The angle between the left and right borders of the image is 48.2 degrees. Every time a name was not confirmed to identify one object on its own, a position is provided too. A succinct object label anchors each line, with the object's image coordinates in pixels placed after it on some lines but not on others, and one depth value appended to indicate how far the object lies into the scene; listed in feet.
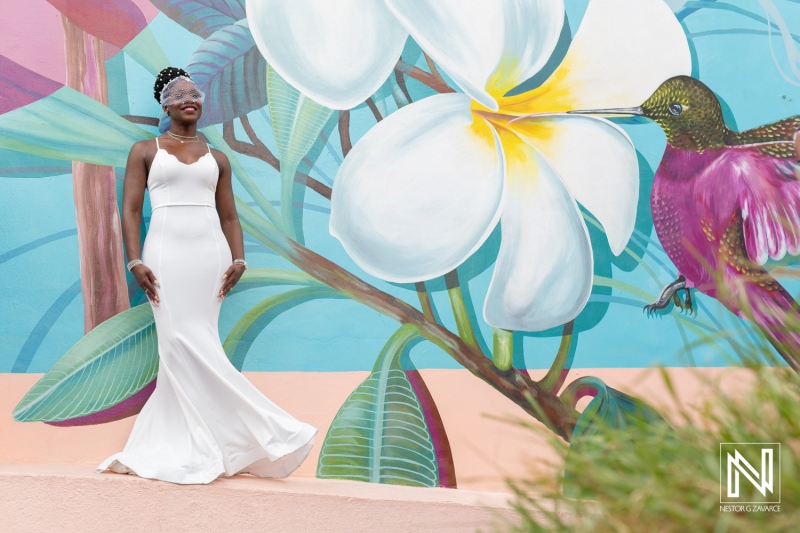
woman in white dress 12.42
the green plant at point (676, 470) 4.28
